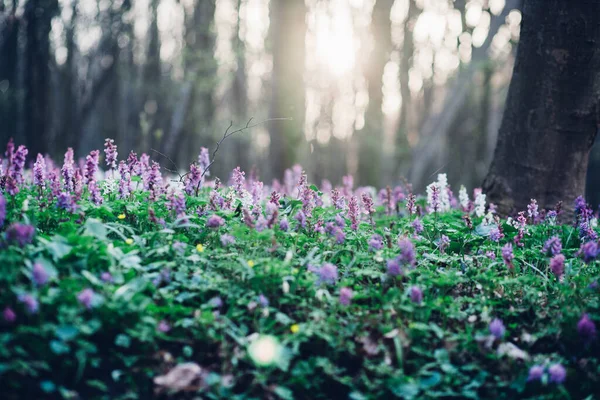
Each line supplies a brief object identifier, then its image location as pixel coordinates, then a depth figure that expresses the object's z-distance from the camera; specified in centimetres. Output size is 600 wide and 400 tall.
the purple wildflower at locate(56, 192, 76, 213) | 350
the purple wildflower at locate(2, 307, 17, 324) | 248
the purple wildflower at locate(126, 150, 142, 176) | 448
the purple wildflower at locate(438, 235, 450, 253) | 397
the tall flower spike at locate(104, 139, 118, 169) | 418
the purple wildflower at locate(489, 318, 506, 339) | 295
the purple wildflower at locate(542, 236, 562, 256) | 353
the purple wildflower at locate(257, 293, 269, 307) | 300
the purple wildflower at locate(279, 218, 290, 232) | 365
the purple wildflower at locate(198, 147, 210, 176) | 513
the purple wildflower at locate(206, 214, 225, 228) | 346
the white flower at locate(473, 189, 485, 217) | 522
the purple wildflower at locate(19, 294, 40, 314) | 249
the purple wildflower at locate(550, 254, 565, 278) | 318
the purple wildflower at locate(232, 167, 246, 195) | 457
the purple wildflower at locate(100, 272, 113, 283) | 283
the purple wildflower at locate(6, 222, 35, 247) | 285
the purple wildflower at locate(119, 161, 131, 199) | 438
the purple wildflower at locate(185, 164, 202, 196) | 427
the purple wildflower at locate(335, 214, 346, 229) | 396
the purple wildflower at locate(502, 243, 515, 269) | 338
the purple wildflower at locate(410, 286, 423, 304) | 316
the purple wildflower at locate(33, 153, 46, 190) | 400
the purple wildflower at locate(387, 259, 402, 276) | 323
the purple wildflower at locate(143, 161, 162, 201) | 408
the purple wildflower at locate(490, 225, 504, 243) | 398
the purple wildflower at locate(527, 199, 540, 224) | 439
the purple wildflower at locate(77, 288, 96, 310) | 261
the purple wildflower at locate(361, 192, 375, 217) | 428
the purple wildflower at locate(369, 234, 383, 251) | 352
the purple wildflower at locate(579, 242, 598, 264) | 324
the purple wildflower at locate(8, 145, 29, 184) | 386
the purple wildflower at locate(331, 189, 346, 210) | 450
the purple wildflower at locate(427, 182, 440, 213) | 448
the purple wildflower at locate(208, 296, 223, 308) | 304
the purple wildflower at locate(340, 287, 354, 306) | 306
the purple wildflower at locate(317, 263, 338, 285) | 322
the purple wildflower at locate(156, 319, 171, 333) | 278
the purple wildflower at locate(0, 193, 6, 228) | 297
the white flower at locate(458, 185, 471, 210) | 524
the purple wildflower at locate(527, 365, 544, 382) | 271
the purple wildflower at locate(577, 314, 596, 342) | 291
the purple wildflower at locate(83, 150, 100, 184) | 397
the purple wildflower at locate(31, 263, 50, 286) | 261
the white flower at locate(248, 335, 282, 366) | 277
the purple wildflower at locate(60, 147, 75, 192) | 422
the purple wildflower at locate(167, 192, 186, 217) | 376
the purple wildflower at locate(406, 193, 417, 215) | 431
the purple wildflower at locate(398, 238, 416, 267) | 329
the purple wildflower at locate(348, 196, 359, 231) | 406
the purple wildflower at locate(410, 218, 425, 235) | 424
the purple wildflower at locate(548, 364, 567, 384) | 268
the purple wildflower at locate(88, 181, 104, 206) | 396
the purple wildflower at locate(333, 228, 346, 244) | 369
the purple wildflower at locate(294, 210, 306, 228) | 391
